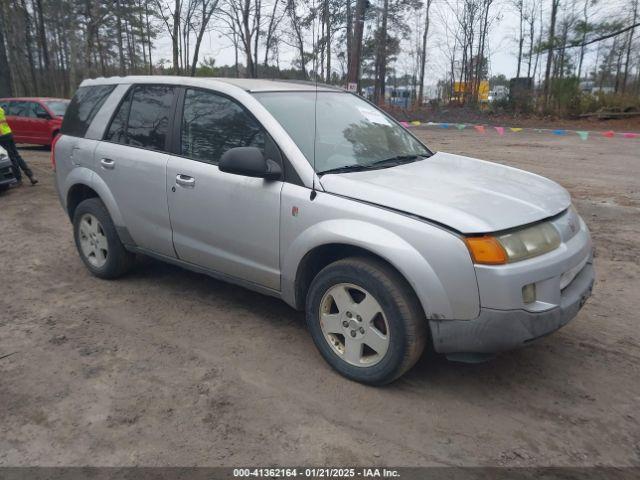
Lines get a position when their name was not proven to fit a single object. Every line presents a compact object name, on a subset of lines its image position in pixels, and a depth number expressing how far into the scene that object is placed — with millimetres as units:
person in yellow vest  9805
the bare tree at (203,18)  25750
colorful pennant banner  19273
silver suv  2838
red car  15092
